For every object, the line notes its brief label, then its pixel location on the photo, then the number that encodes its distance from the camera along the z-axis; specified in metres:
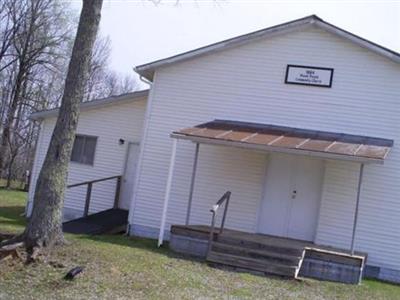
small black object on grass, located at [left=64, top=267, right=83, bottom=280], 9.49
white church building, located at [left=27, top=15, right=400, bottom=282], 13.95
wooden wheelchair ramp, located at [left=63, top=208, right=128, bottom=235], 15.09
